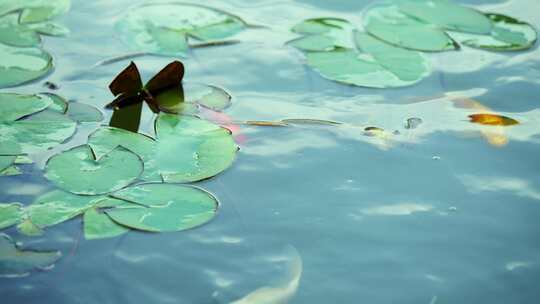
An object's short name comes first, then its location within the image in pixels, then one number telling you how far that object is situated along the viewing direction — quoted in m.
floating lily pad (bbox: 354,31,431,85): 4.43
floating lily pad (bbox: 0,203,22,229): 4.11
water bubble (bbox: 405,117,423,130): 4.32
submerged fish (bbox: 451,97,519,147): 4.30
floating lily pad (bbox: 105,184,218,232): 4.12
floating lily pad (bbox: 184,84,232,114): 4.36
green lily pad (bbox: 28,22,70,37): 4.53
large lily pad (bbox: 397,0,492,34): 4.55
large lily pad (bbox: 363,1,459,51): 4.50
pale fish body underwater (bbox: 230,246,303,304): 4.03
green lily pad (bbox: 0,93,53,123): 4.31
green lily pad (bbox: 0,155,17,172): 4.20
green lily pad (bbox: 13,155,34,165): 4.22
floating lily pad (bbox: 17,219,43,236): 4.10
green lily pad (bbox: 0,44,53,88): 4.40
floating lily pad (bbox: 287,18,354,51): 4.50
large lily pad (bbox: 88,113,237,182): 4.20
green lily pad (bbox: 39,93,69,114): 4.33
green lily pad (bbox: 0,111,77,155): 4.24
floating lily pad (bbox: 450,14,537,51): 4.51
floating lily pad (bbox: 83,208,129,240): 4.10
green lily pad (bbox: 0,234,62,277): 4.05
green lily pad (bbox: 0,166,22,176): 4.19
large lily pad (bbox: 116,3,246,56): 4.50
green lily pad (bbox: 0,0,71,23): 4.57
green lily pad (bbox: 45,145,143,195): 4.17
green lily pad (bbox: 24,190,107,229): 4.12
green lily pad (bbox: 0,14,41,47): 4.49
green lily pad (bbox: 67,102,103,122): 4.31
